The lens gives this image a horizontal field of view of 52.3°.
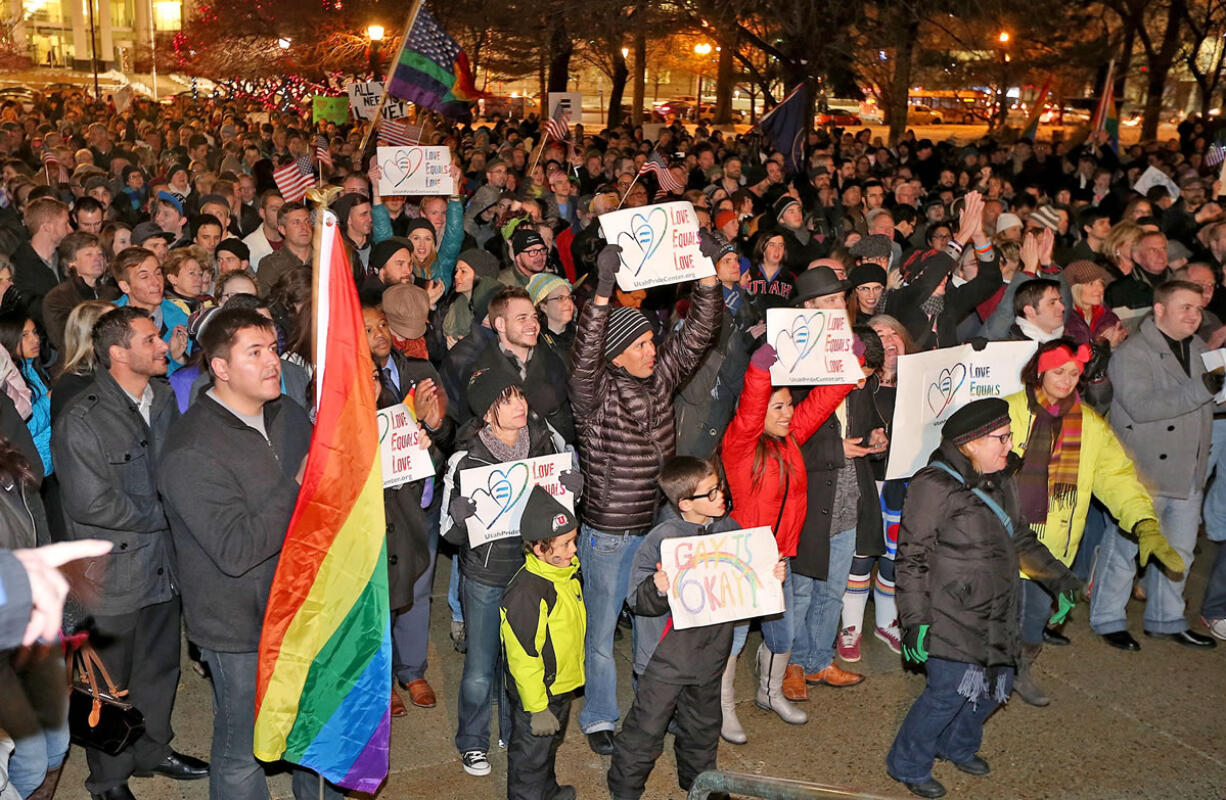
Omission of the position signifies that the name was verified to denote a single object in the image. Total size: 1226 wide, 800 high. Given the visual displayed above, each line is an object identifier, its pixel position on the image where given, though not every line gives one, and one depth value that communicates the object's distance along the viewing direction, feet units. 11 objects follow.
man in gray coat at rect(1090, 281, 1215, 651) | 22.36
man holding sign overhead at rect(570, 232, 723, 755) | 17.72
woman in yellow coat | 19.53
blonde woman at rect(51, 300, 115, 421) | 16.31
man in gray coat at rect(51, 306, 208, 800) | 15.34
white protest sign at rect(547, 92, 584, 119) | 59.58
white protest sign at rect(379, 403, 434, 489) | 16.49
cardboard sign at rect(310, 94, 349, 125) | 88.28
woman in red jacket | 18.12
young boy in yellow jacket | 15.81
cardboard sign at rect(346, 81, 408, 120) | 66.08
